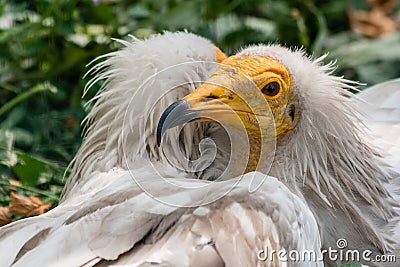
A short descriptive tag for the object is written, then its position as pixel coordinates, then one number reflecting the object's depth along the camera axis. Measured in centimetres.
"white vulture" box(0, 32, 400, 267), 455
